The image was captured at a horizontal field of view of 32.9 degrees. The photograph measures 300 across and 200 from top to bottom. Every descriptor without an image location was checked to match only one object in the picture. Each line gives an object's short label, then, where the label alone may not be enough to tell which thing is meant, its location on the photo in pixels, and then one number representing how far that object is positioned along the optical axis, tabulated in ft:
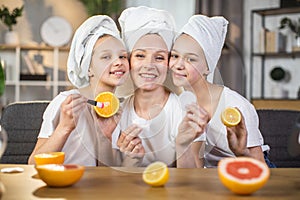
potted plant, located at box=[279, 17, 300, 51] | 15.75
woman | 3.57
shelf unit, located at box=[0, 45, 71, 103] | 17.06
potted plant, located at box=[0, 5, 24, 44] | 16.65
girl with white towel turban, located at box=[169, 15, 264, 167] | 3.69
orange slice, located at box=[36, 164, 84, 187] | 2.99
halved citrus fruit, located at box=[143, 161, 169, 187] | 3.08
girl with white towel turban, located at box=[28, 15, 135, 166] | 3.78
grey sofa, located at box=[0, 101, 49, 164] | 6.09
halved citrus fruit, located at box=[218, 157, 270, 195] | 2.86
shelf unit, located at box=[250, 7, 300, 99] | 15.80
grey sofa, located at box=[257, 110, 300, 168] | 6.40
